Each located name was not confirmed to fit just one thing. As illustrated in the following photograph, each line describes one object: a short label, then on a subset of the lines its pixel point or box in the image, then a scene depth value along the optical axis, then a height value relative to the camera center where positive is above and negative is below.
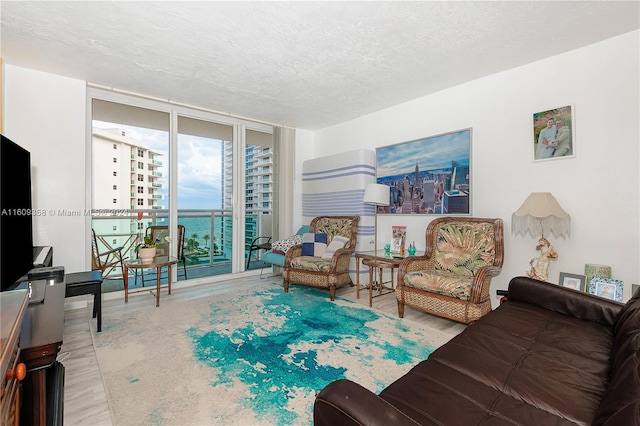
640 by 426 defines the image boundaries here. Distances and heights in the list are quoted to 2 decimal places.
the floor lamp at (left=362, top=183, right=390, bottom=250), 3.73 +0.24
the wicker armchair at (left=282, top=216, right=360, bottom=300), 3.66 -0.70
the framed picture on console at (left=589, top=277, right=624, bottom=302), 2.20 -0.60
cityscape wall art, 3.35 +0.50
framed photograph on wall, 2.62 +0.75
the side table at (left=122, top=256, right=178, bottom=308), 3.28 -0.61
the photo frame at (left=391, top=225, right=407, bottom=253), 3.58 -0.34
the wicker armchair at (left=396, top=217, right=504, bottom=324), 2.55 -0.60
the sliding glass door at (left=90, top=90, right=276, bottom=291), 3.73 +0.49
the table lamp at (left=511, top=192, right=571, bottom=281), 2.52 -0.10
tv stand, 1.05 -0.53
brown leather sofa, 0.79 -0.67
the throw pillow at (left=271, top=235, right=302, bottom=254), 4.48 -0.51
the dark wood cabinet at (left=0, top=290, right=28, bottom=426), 0.73 -0.37
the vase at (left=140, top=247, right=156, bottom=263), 3.37 -0.50
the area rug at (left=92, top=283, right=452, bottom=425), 1.66 -1.13
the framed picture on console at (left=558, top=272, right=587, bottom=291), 2.46 -0.60
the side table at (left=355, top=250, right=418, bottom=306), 3.24 -0.56
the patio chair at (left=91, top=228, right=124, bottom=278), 3.67 -0.62
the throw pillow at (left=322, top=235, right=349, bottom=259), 4.01 -0.47
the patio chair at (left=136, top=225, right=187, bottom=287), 4.07 -0.38
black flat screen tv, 1.39 -0.02
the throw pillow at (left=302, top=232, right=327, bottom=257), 4.20 -0.49
